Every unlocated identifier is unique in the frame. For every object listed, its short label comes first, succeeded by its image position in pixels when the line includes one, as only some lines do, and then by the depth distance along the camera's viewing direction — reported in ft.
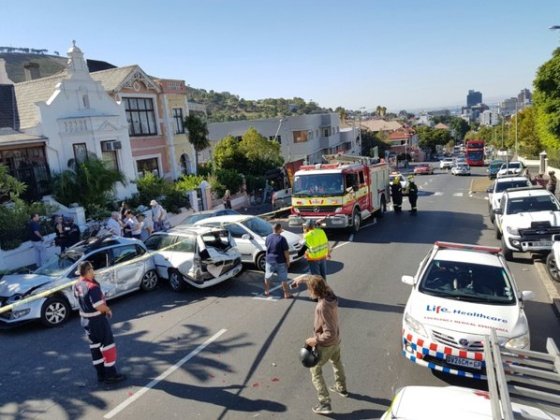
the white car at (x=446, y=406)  11.95
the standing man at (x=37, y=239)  43.82
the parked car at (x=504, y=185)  59.00
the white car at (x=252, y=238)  40.57
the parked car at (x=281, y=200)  77.36
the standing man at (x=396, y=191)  67.91
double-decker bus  194.58
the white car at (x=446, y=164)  190.06
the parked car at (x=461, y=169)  151.94
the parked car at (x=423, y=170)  164.71
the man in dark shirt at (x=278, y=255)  31.99
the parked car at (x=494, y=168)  127.95
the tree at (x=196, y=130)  94.35
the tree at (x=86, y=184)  56.95
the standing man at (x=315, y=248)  31.40
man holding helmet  18.02
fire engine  51.93
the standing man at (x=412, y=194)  65.36
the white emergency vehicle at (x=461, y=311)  19.42
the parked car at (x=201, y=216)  48.75
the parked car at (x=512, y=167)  93.26
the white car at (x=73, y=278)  28.94
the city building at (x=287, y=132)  160.86
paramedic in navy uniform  21.18
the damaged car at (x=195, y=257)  34.45
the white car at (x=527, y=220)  37.19
